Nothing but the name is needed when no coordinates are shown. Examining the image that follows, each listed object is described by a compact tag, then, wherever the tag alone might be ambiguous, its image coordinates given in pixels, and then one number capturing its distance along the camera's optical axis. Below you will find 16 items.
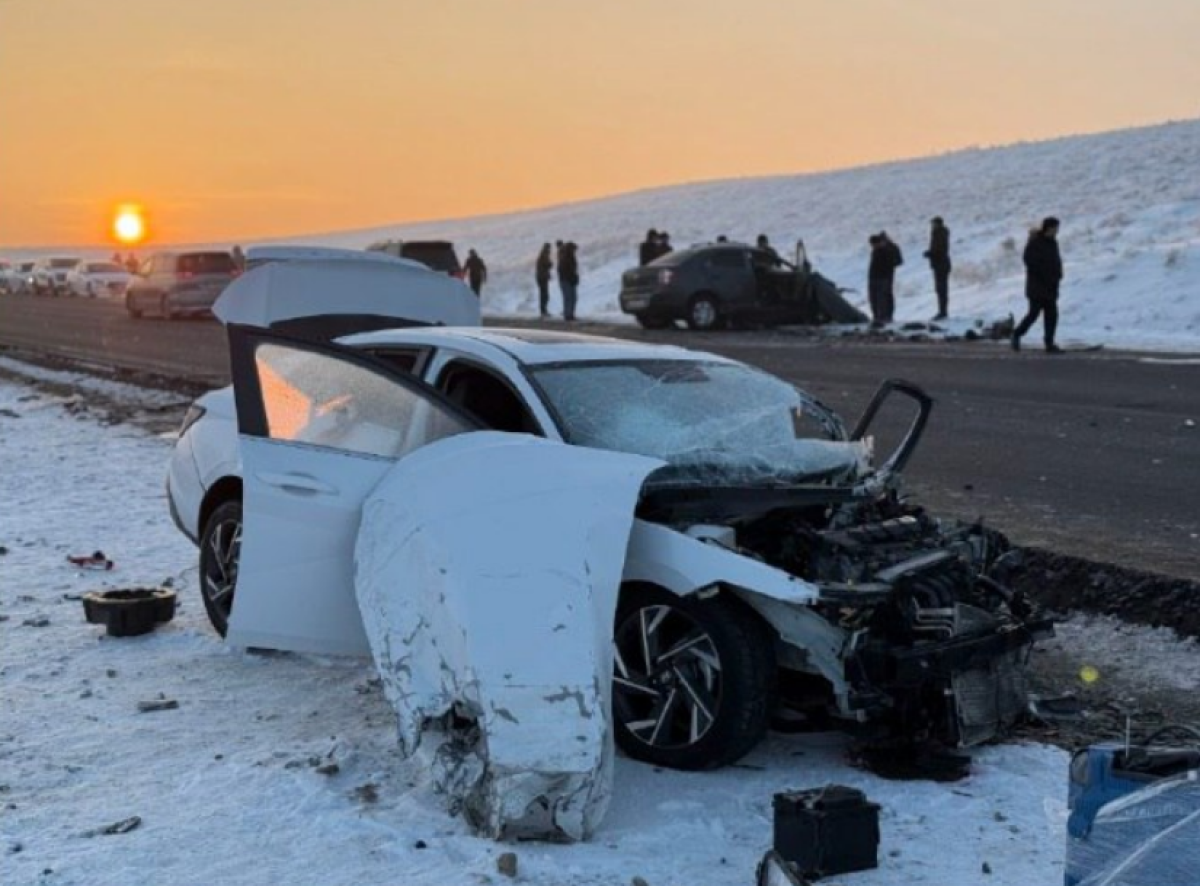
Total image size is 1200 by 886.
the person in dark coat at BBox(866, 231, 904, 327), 28.64
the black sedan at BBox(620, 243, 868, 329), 28.47
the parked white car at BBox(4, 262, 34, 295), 68.38
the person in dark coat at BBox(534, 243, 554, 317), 38.12
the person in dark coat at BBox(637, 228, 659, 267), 33.88
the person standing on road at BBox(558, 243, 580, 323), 35.41
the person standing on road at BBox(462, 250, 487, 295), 41.81
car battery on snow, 4.27
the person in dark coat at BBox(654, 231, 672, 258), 34.06
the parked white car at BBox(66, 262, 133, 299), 58.88
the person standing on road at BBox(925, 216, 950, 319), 28.33
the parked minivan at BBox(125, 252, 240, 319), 37.06
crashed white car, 4.69
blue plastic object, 2.97
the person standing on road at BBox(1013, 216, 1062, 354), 21.61
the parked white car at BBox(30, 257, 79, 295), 63.78
